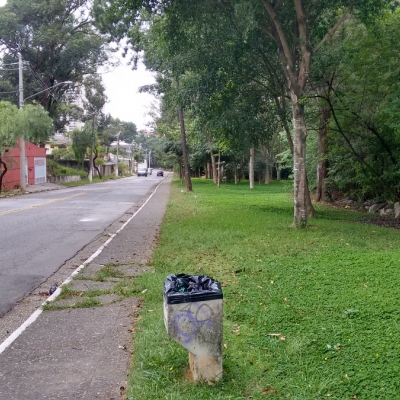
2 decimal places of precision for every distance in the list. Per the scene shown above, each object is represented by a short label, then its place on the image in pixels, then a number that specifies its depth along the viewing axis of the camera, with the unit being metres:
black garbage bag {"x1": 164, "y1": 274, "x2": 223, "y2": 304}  3.92
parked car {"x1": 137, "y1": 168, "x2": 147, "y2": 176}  89.01
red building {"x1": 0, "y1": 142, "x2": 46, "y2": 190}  34.24
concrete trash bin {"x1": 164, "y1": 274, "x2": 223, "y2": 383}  3.92
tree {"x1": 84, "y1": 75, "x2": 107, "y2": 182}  62.90
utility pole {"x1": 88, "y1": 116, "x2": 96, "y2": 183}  55.25
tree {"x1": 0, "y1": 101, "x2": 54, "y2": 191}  29.20
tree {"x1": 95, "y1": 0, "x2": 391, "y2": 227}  12.45
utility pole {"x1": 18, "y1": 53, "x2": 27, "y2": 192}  32.04
